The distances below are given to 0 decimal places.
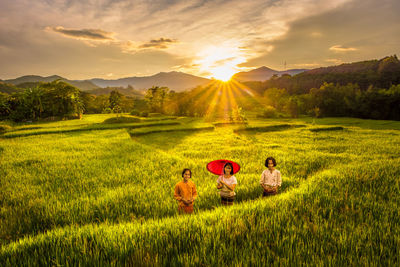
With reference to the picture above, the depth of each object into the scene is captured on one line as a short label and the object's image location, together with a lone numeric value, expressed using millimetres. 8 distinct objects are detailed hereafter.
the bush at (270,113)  47531
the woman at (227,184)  4020
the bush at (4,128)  21750
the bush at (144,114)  45250
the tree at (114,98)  60031
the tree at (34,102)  32625
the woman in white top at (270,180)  4508
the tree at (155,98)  57581
